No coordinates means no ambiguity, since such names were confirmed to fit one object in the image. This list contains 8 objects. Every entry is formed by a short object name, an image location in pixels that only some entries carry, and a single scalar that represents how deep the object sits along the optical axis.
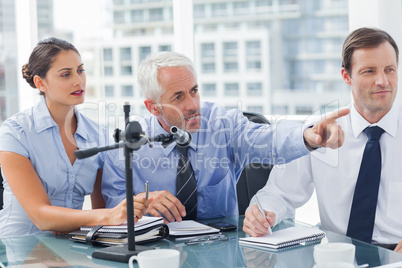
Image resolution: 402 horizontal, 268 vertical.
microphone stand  1.38
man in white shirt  1.82
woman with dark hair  1.92
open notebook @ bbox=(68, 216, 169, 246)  1.57
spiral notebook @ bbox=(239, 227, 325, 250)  1.47
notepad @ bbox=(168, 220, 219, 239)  1.62
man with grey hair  2.00
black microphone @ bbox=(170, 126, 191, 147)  1.44
